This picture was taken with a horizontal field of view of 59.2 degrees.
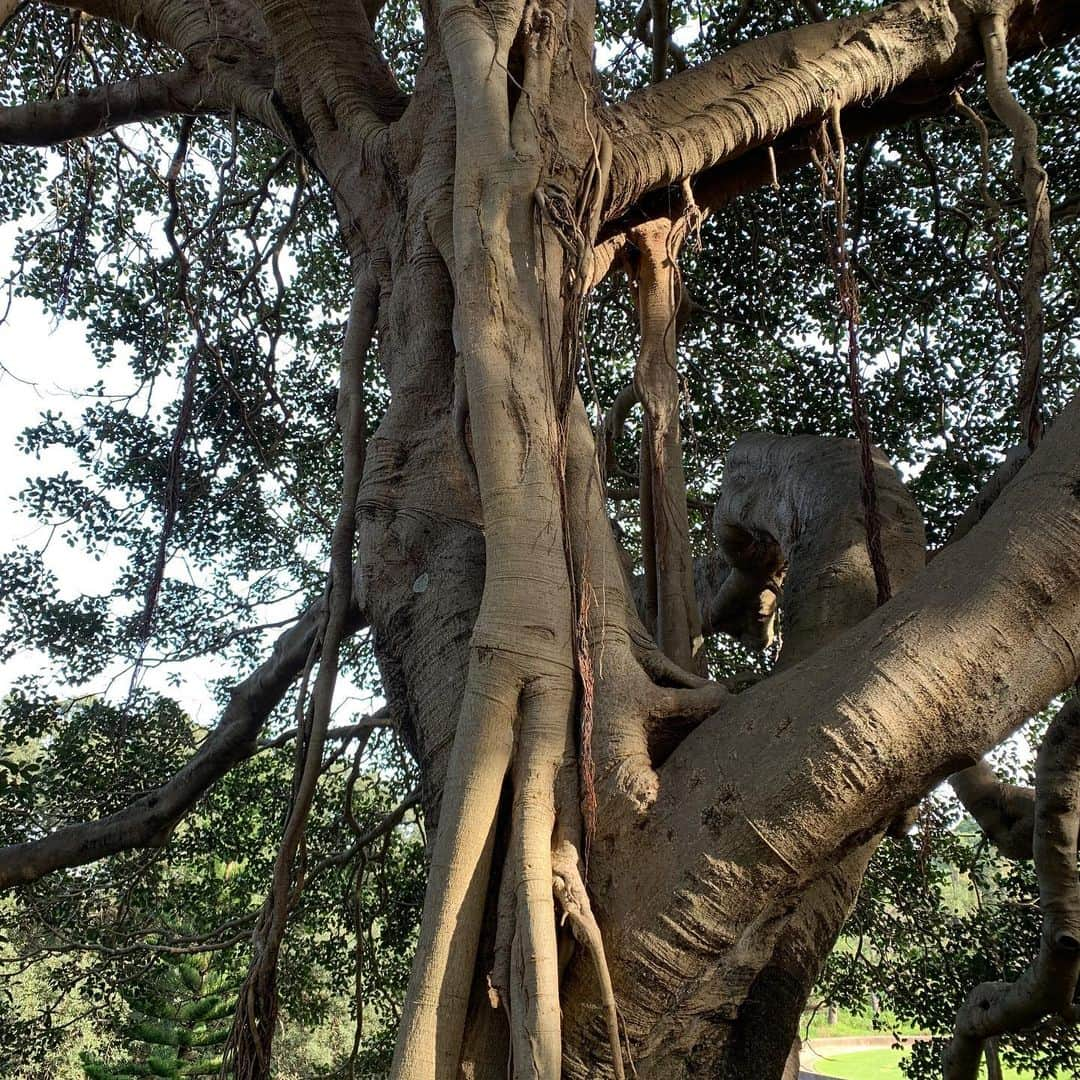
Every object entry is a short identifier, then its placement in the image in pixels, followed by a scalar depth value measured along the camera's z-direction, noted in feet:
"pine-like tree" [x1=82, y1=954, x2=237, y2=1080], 25.66
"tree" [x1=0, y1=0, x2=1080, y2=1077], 5.33
